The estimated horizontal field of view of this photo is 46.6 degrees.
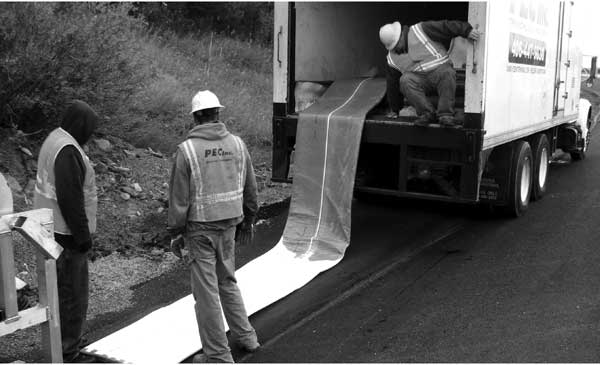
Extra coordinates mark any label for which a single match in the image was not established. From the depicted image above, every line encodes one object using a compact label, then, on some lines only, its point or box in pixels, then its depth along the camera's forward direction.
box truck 6.82
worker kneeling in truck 6.95
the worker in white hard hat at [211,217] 4.39
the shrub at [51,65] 8.07
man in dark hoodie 4.30
